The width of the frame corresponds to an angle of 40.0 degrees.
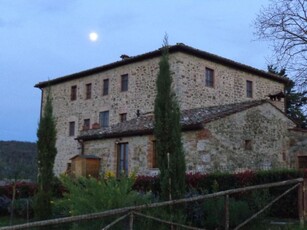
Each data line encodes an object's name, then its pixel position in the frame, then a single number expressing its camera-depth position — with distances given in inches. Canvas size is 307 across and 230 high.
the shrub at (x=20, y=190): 559.7
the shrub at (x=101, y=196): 271.9
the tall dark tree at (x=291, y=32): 656.4
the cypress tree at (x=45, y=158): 371.2
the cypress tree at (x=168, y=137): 304.7
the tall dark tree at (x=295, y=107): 1339.3
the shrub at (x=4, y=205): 518.0
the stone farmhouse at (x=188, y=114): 611.8
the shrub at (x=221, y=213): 317.4
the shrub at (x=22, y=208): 482.0
